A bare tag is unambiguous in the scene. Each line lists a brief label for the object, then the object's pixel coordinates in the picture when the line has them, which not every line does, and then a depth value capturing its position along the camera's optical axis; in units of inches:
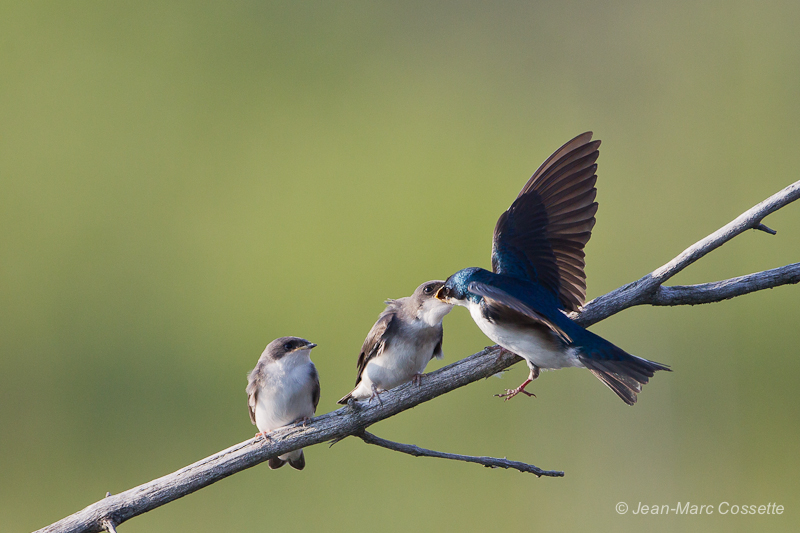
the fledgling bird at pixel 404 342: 301.9
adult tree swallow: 298.5
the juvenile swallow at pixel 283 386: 302.0
